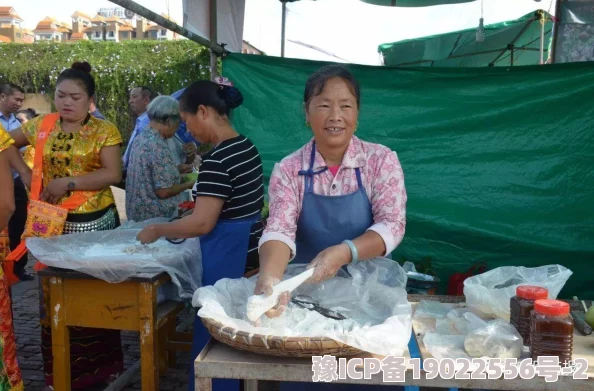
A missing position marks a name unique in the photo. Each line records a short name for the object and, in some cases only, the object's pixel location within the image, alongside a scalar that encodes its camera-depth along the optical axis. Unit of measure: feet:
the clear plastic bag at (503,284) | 5.84
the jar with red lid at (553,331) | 4.51
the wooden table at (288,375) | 4.39
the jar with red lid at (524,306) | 5.07
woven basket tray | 4.36
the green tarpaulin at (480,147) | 12.35
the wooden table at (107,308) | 7.95
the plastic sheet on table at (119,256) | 7.87
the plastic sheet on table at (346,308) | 4.52
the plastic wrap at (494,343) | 4.69
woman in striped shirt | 7.70
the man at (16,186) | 17.29
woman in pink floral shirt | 5.75
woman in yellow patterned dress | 9.20
